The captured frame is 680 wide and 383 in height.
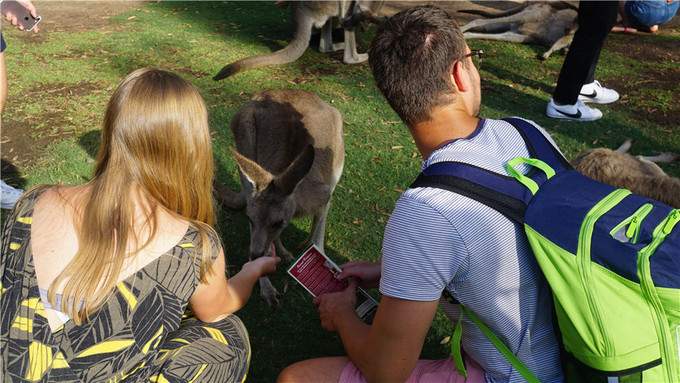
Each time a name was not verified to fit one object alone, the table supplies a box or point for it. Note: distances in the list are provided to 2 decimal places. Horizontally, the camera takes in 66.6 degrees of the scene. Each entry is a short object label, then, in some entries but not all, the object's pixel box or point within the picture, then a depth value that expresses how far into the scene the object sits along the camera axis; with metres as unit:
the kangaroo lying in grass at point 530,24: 6.16
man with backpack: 1.25
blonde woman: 1.40
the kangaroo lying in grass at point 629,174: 1.96
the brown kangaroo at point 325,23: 5.52
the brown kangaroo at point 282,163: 2.68
